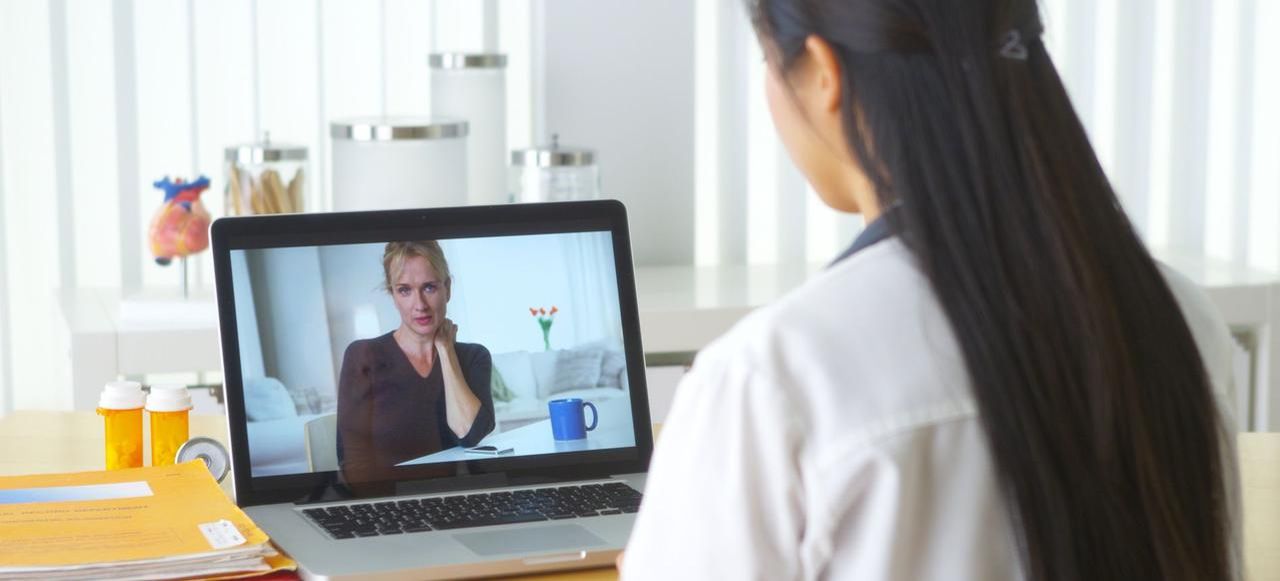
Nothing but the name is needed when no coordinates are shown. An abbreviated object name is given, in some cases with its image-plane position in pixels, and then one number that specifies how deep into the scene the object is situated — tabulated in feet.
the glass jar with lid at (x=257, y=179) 10.77
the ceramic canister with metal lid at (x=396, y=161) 10.75
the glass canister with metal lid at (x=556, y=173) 11.11
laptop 7.17
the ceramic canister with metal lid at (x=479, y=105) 11.68
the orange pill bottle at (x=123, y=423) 7.45
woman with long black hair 5.41
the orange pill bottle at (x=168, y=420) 7.46
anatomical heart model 10.57
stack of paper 6.58
